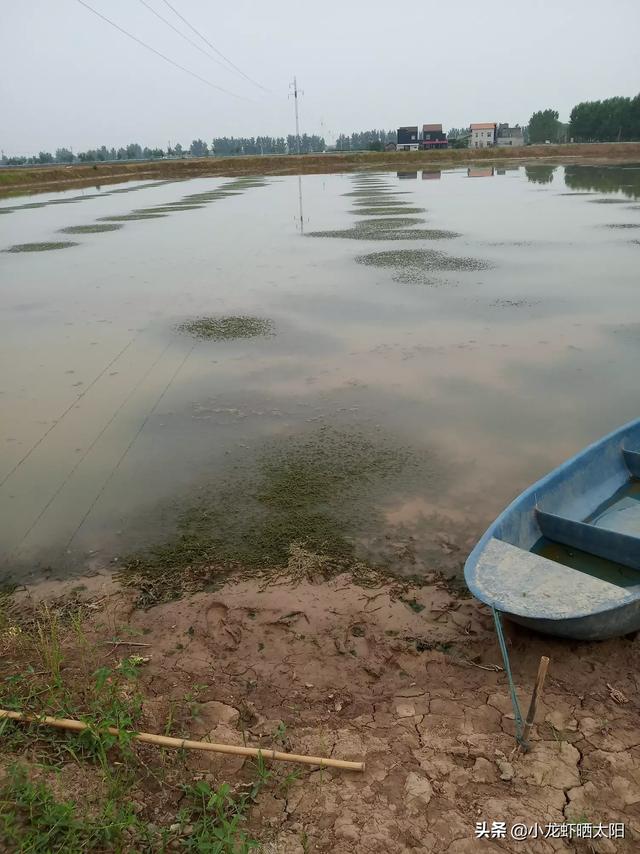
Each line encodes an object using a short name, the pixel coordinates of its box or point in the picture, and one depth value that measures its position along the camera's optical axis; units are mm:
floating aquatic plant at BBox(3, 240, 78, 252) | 22719
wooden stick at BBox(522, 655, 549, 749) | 3349
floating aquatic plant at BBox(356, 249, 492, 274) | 16797
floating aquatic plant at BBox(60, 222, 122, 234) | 27000
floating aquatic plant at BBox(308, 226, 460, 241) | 22109
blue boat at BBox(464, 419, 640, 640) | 4102
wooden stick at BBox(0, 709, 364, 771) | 3455
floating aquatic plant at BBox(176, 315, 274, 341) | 12125
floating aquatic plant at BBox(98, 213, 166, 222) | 30958
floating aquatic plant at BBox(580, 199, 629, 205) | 29720
